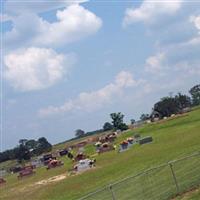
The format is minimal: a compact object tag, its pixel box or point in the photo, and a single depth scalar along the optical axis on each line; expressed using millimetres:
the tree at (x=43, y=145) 144188
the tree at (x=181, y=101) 158475
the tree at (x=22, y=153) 129375
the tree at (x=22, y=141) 146750
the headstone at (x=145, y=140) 60825
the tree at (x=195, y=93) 193100
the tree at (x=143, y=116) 180838
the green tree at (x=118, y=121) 132750
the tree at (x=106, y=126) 179375
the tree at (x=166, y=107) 144362
